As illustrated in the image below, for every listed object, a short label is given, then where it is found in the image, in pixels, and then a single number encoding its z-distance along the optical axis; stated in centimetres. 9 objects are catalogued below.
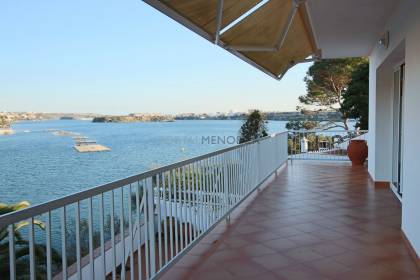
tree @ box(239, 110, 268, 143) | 1477
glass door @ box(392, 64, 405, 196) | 672
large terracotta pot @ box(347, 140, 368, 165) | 1113
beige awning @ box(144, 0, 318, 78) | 380
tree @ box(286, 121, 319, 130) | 2221
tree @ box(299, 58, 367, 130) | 2170
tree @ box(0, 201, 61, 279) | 361
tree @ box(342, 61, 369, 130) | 1427
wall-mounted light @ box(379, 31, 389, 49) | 583
